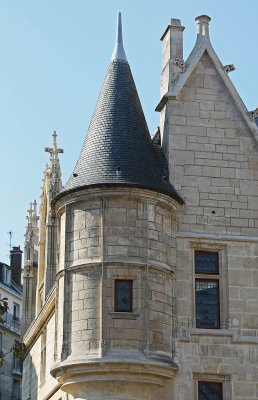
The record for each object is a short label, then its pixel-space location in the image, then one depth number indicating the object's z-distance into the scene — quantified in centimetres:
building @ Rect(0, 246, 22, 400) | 5412
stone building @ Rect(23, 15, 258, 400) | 2041
